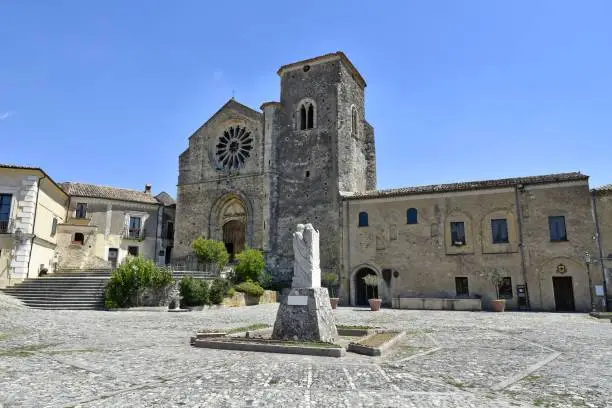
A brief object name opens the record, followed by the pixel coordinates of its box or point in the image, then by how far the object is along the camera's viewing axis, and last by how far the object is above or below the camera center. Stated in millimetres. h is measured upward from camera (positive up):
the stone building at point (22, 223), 24844 +3595
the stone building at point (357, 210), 24969 +5190
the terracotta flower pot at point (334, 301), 24403 -836
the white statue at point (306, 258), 10664 +706
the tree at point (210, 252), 29203 +2254
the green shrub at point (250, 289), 26984 -185
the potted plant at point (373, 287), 23906 -5
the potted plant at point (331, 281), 29938 +382
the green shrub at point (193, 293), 22922 -388
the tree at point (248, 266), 28828 +1308
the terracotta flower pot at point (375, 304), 23859 -928
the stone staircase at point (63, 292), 21703 -381
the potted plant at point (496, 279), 25469 +514
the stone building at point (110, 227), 33406 +4838
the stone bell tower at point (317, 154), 32344 +10317
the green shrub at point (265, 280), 29953 +414
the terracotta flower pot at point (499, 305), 23500 -916
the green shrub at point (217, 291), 24203 -292
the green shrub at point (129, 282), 21703 +147
